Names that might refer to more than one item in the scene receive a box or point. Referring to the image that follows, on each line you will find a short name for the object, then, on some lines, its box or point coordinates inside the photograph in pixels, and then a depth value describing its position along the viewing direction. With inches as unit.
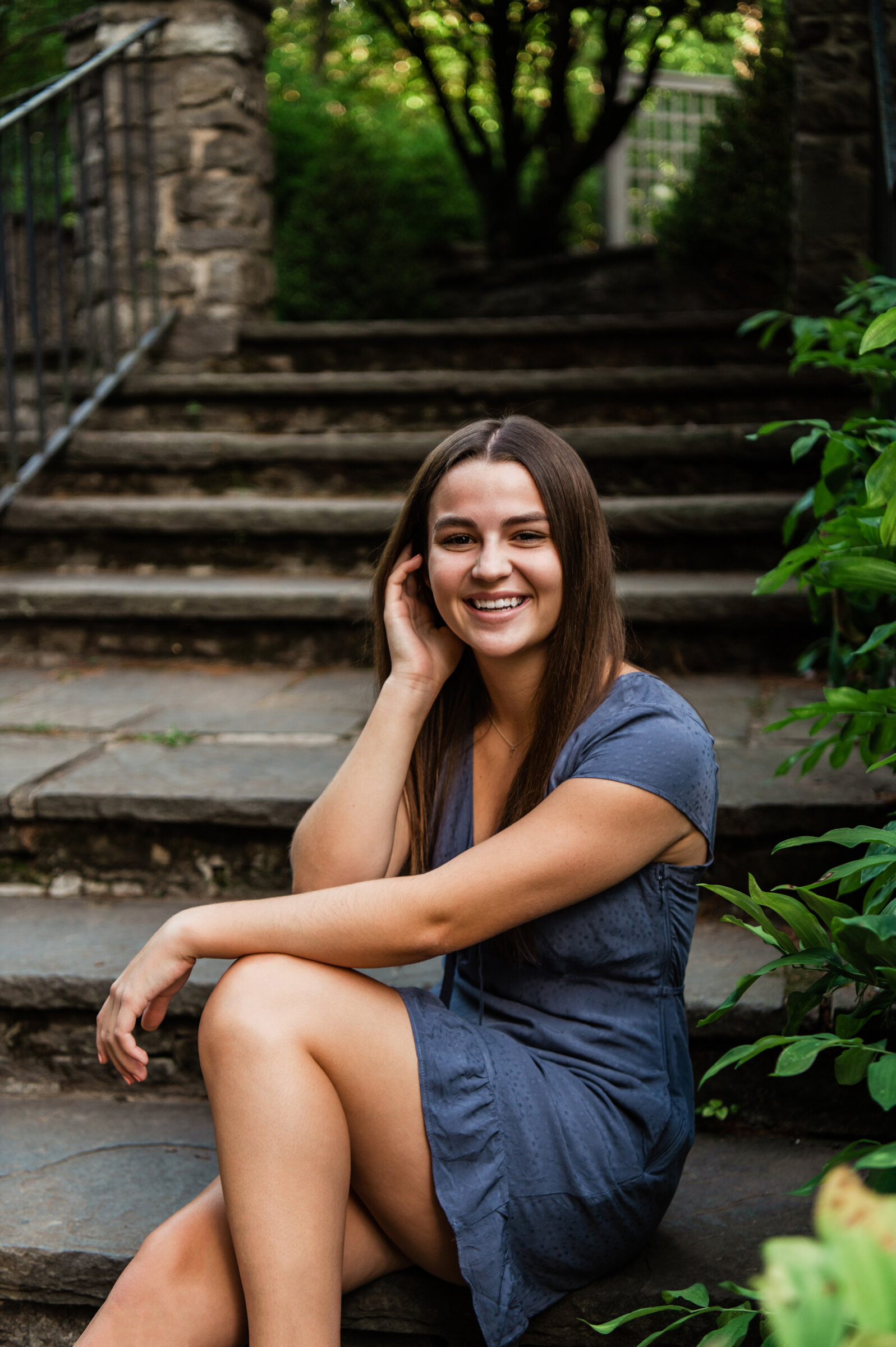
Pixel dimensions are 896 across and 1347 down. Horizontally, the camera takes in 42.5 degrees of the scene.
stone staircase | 63.1
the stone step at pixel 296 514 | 126.6
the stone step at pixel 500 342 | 165.2
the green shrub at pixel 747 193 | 223.8
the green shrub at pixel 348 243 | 242.2
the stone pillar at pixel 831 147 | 149.9
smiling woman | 49.3
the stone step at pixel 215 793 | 79.5
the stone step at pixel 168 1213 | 55.7
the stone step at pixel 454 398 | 151.1
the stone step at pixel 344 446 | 137.4
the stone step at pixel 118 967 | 67.8
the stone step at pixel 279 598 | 114.0
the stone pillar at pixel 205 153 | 172.4
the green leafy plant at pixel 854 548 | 47.1
